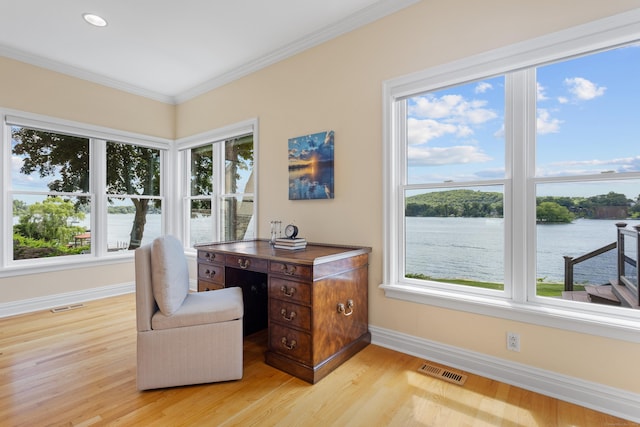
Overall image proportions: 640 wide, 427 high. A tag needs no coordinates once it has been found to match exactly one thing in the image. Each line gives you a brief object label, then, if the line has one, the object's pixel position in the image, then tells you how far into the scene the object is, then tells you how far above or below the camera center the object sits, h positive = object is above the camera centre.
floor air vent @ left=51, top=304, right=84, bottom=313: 3.49 -1.07
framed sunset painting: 2.86 +0.44
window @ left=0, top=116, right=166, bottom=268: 3.45 +0.27
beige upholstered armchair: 1.93 -0.74
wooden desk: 2.06 -0.62
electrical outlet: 2.02 -0.84
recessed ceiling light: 2.68 +1.70
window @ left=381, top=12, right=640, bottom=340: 1.82 +0.21
